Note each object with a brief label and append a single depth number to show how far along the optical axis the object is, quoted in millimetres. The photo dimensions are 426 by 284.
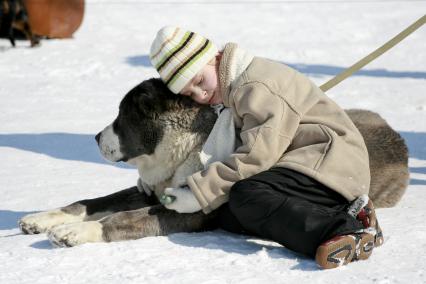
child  6059
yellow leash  8320
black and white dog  6711
